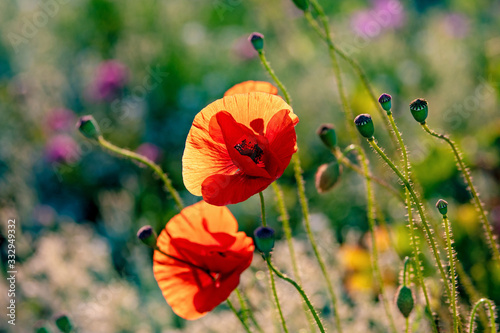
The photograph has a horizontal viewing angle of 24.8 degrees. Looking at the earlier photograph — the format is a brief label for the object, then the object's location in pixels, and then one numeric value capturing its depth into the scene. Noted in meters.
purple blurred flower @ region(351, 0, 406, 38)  1.69
